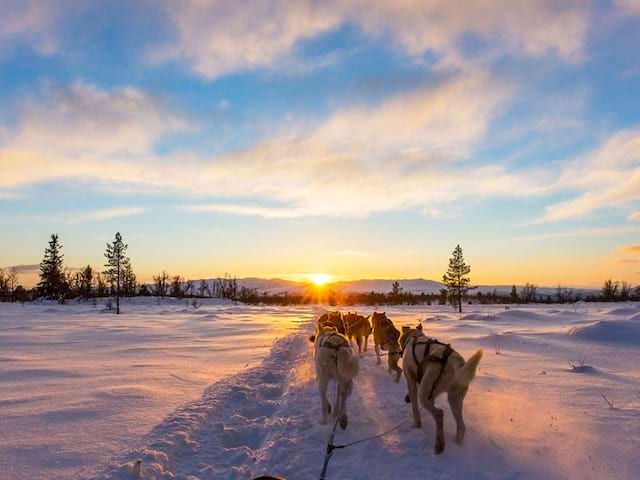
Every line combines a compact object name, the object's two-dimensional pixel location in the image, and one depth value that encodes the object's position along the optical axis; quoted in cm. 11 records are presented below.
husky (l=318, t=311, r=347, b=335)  1066
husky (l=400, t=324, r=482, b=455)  466
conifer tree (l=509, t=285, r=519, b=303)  6646
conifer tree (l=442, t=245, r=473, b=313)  4475
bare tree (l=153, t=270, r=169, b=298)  7974
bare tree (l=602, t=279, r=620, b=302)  6259
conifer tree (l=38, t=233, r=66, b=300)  5838
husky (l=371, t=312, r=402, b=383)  865
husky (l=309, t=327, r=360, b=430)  545
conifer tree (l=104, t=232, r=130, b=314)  4566
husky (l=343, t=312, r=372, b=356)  1214
